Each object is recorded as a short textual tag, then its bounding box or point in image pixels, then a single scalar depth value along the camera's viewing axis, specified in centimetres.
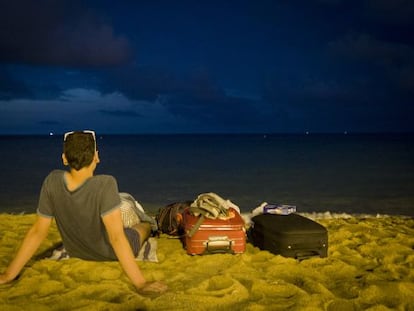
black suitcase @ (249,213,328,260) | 485
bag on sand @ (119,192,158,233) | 542
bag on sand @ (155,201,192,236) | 583
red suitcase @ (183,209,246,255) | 493
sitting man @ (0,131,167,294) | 358
